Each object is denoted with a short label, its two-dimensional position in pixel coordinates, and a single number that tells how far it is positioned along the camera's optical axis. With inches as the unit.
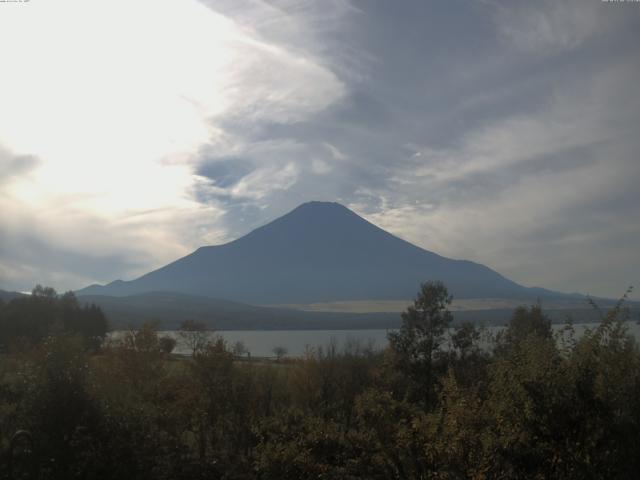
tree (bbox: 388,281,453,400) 1124.5
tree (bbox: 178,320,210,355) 1626.0
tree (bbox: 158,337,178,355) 2026.3
